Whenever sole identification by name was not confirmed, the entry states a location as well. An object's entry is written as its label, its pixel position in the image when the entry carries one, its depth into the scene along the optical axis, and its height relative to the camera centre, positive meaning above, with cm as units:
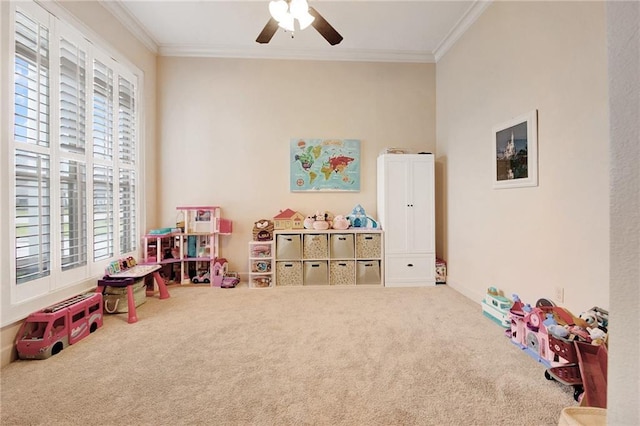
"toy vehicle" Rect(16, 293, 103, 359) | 187 -81
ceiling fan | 192 +139
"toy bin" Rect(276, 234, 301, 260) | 348 -42
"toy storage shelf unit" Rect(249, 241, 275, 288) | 346 -63
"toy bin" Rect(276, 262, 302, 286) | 349 -74
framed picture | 220 +50
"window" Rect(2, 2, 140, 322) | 196 +47
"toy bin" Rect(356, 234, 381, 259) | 354 -42
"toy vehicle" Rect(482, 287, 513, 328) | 228 -80
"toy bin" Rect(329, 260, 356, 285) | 352 -75
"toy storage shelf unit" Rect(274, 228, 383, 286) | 350 -56
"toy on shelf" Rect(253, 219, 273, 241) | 354 -24
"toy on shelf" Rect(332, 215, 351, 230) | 361 -13
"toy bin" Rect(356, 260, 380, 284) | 352 -76
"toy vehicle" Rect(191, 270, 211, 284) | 362 -83
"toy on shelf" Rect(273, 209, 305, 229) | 363 -11
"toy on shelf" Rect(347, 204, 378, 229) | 372 -8
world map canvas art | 384 +65
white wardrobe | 352 -9
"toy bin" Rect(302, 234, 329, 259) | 352 -43
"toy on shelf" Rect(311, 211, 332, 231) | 360 -11
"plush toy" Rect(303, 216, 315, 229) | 365 -13
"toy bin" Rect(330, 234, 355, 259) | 352 -43
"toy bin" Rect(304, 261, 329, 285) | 350 -74
